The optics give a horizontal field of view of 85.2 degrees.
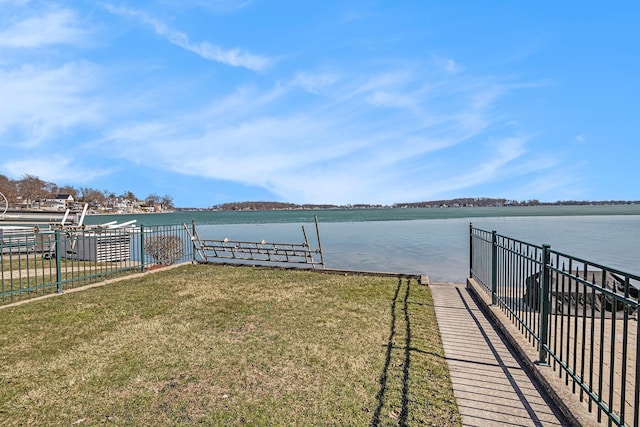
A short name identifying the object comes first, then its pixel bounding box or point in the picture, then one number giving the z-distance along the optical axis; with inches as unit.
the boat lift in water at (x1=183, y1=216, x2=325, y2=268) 572.4
